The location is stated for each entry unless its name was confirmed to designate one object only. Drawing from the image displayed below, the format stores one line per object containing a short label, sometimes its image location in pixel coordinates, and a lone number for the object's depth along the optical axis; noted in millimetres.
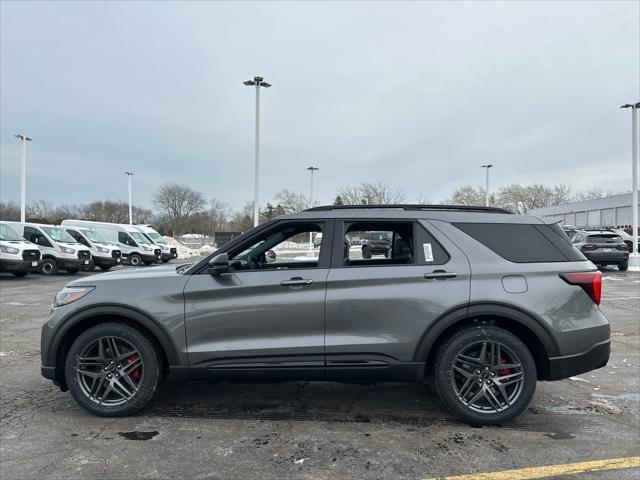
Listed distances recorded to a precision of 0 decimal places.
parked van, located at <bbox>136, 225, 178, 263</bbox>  25688
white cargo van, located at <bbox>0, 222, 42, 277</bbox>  15500
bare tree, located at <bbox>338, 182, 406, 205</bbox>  49688
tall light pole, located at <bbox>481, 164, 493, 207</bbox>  40828
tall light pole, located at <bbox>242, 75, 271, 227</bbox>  20500
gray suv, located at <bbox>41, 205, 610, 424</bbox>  3746
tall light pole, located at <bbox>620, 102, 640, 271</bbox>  20109
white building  50781
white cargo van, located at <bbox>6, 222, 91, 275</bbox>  17625
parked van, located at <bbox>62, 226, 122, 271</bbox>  20016
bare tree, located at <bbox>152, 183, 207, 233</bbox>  75562
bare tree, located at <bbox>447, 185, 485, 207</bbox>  69275
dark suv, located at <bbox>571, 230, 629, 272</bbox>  18156
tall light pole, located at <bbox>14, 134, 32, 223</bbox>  28550
